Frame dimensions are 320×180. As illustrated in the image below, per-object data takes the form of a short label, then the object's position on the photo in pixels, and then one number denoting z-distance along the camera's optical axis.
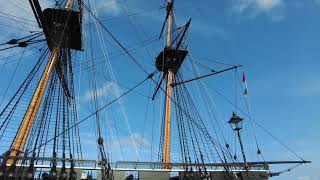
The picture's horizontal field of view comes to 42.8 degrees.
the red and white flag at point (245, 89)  25.61
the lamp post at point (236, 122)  17.57
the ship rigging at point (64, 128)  13.85
